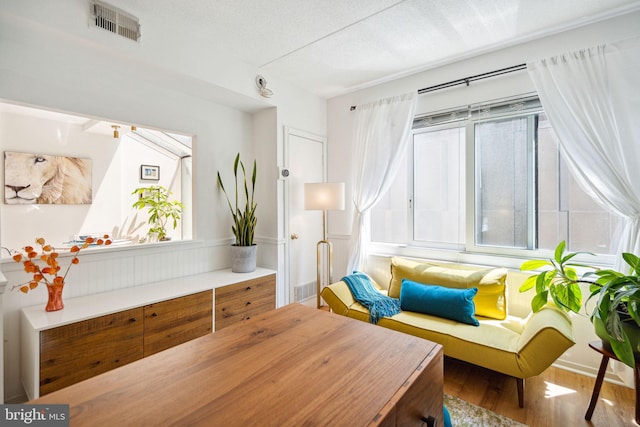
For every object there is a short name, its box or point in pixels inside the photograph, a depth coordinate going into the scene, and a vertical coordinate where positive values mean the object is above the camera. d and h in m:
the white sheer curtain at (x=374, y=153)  3.07 +0.66
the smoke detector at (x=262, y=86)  2.87 +1.27
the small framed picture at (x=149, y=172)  4.29 +0.60
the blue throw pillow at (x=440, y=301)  2.22 -0.73
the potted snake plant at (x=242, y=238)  2.84 -0.26
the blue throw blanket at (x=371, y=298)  2.40 -0.78
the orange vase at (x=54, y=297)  1.81 -0.54
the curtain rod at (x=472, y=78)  2.46 +1.23
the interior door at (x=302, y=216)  3.30 -0.05
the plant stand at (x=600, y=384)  1.68 -1.04
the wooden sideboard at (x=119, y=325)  1.63 -0.76
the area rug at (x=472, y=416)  1.72 -1.27
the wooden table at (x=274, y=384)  0.74 -0.53
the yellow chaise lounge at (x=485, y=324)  1.76 -0.85
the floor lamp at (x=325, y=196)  2.95 +0.17
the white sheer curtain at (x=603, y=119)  2.03 +0.68
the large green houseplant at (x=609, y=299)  1.56 -0.55
